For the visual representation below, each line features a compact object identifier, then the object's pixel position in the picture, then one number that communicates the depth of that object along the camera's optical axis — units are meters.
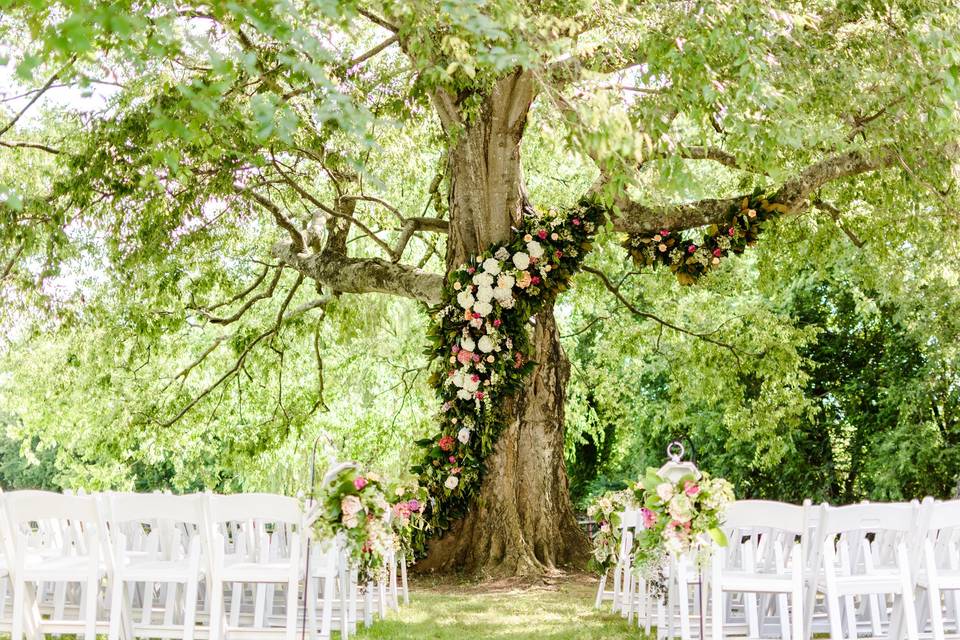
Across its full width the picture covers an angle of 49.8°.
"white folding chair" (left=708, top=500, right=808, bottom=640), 5.00
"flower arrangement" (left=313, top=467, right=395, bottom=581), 5.12
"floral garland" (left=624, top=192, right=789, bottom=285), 9.49
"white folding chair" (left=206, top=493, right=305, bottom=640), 4.95
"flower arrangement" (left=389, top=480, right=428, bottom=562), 6.77
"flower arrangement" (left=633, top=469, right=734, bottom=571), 4.82
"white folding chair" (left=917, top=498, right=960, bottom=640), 5.12
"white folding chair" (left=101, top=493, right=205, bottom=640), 4.93
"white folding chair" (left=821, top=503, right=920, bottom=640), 5.04
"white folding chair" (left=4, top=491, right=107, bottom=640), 4.95
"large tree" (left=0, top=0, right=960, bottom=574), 5.38
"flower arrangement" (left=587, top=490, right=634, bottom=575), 7.14
